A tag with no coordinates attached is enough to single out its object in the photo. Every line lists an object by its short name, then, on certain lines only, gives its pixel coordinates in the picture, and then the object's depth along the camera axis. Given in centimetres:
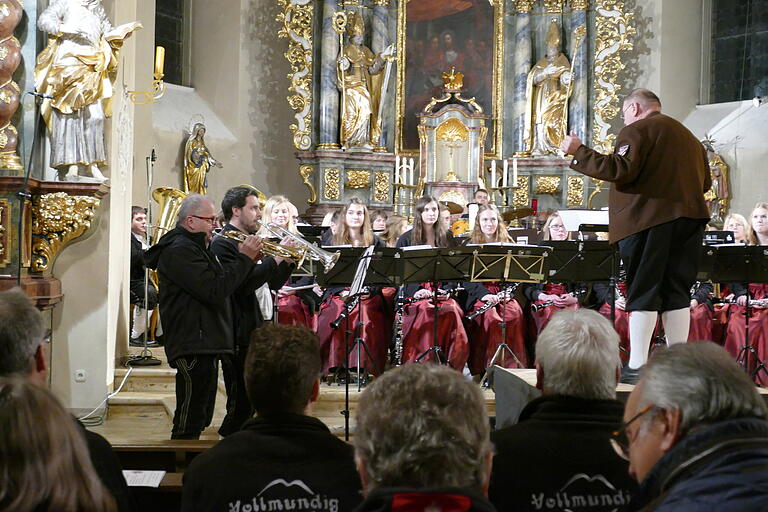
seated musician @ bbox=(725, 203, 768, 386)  832
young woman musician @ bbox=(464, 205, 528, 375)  826
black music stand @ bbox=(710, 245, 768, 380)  717
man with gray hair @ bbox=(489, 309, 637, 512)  282
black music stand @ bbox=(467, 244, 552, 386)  712
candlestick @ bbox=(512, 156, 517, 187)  1559
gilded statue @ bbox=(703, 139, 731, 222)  1553
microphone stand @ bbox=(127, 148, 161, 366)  816
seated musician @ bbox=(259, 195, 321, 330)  791
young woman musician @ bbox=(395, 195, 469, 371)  806
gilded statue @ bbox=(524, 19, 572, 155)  1605
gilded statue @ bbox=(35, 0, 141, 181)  701
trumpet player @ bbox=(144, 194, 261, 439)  550
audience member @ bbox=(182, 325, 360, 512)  266
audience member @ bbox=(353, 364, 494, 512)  175
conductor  559
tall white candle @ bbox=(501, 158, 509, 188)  1570
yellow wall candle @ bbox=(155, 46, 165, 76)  877
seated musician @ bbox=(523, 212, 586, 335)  841
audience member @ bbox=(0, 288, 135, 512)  270
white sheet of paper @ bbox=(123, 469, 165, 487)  347
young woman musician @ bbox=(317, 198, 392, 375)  806
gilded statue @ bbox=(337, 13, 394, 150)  1559
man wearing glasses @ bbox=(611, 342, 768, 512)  185
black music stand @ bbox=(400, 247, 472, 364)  682
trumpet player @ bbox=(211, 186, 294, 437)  584
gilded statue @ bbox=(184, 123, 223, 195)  1463
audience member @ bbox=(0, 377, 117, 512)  179
